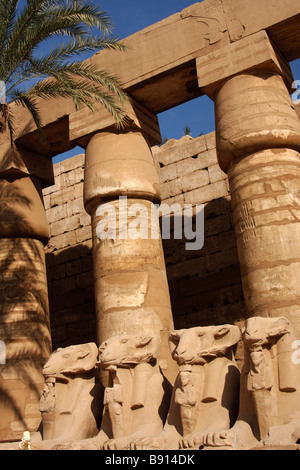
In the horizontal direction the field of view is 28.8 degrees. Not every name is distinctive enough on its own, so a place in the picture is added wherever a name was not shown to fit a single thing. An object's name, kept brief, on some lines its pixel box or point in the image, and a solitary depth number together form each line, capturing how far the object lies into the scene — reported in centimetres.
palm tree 806
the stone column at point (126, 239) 769
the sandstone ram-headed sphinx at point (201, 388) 528
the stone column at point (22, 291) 889
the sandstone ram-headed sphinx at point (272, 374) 489
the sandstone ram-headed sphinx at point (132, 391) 566
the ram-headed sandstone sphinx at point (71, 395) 616
